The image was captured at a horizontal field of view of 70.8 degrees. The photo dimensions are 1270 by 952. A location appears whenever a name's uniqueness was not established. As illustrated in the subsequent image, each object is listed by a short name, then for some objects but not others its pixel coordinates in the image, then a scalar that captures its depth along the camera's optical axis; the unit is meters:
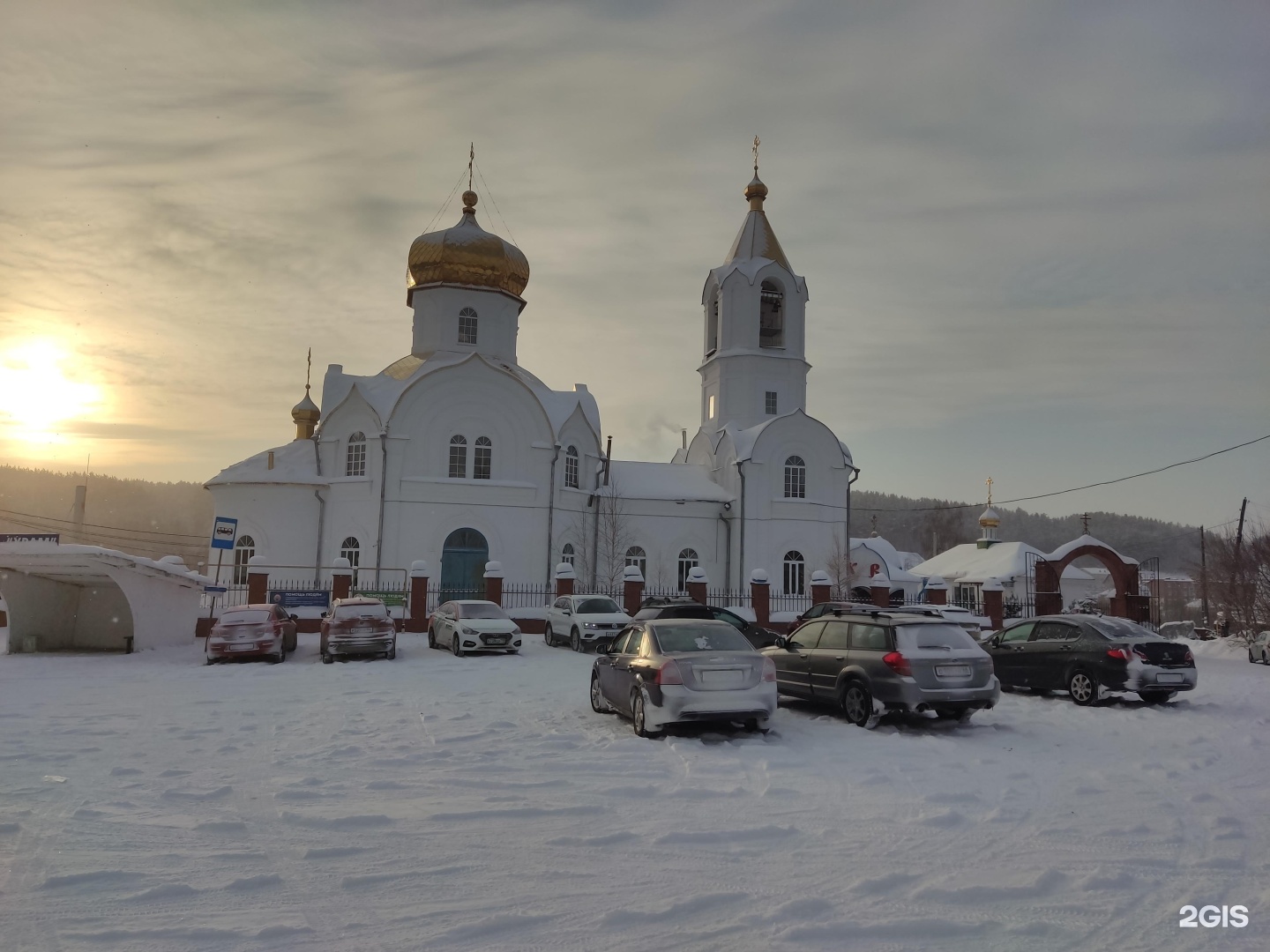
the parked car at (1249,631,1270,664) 22.04
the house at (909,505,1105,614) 49.09
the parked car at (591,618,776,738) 9.38
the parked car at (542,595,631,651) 20.80
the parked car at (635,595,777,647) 18.43
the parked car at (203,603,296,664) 17.75
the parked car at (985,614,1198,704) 12.59
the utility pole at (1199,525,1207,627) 45.37
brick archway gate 28.53
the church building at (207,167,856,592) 30.25
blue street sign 21.16
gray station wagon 10.31
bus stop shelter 18.33
